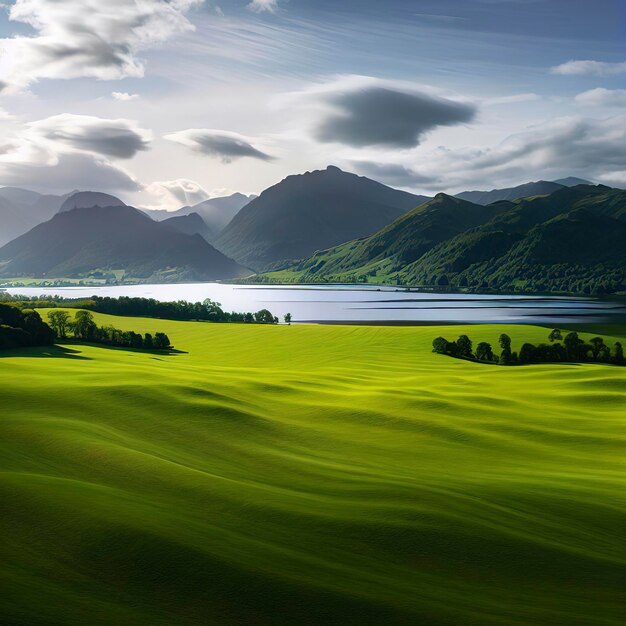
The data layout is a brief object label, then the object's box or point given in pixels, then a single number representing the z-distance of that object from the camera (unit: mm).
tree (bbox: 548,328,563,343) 182500
